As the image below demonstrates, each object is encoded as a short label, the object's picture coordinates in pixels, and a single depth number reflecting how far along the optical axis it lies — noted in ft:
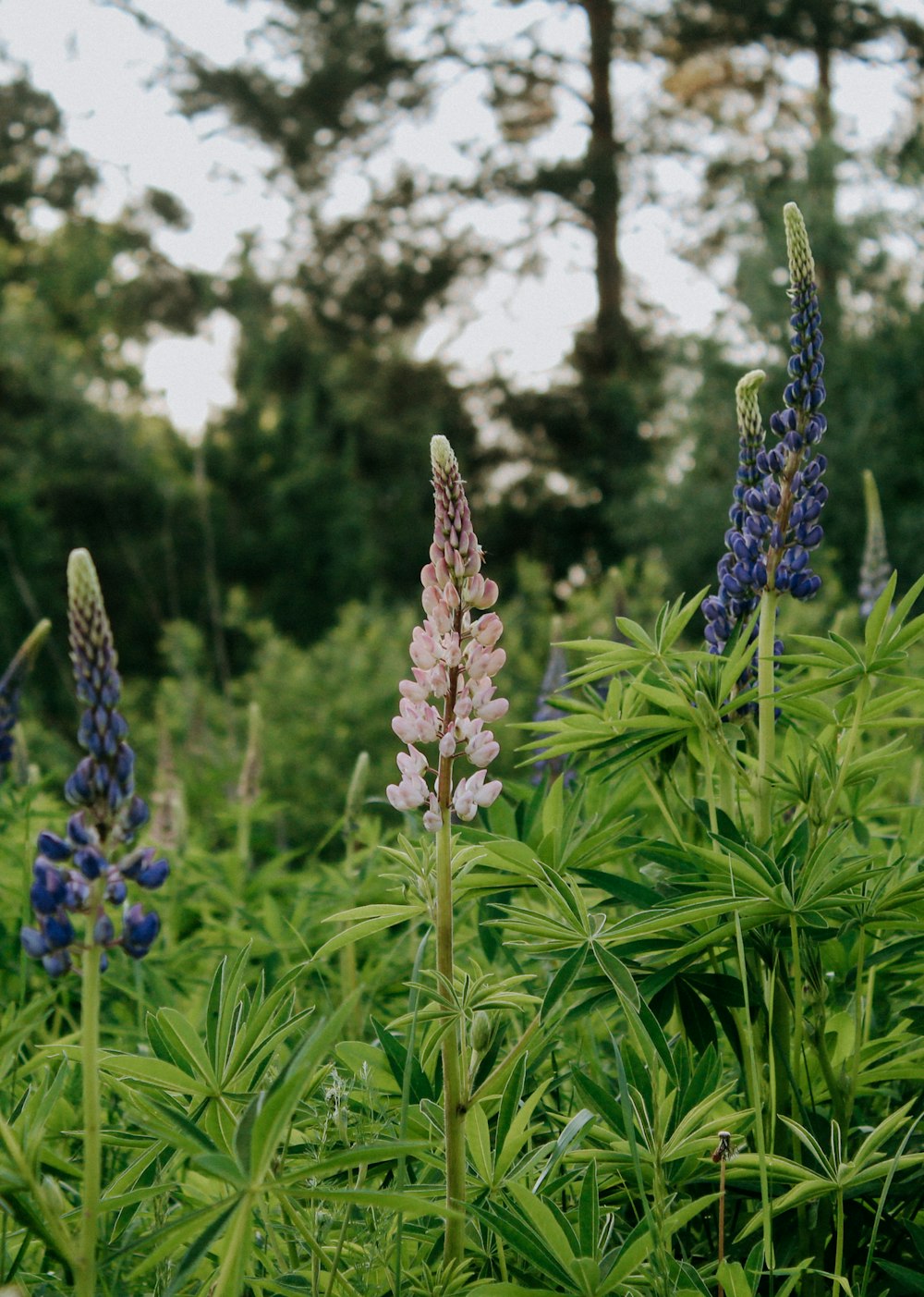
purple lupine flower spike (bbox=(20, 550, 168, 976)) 3.34
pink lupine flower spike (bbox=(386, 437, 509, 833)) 4.20
